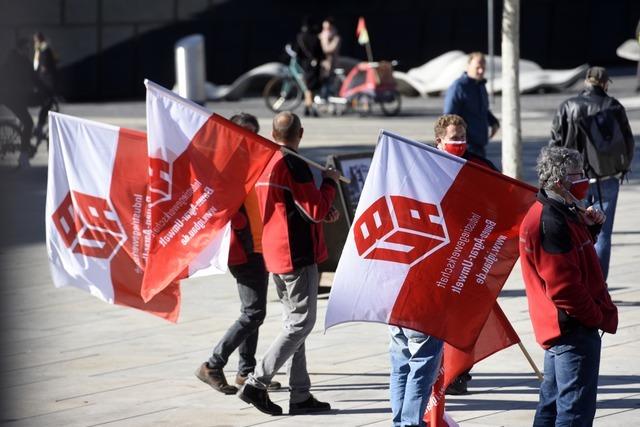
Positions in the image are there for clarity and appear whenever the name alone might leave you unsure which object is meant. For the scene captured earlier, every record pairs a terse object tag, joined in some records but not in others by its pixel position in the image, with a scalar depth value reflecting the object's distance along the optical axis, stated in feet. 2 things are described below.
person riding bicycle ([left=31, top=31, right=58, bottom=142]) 137.31
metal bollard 135.21
